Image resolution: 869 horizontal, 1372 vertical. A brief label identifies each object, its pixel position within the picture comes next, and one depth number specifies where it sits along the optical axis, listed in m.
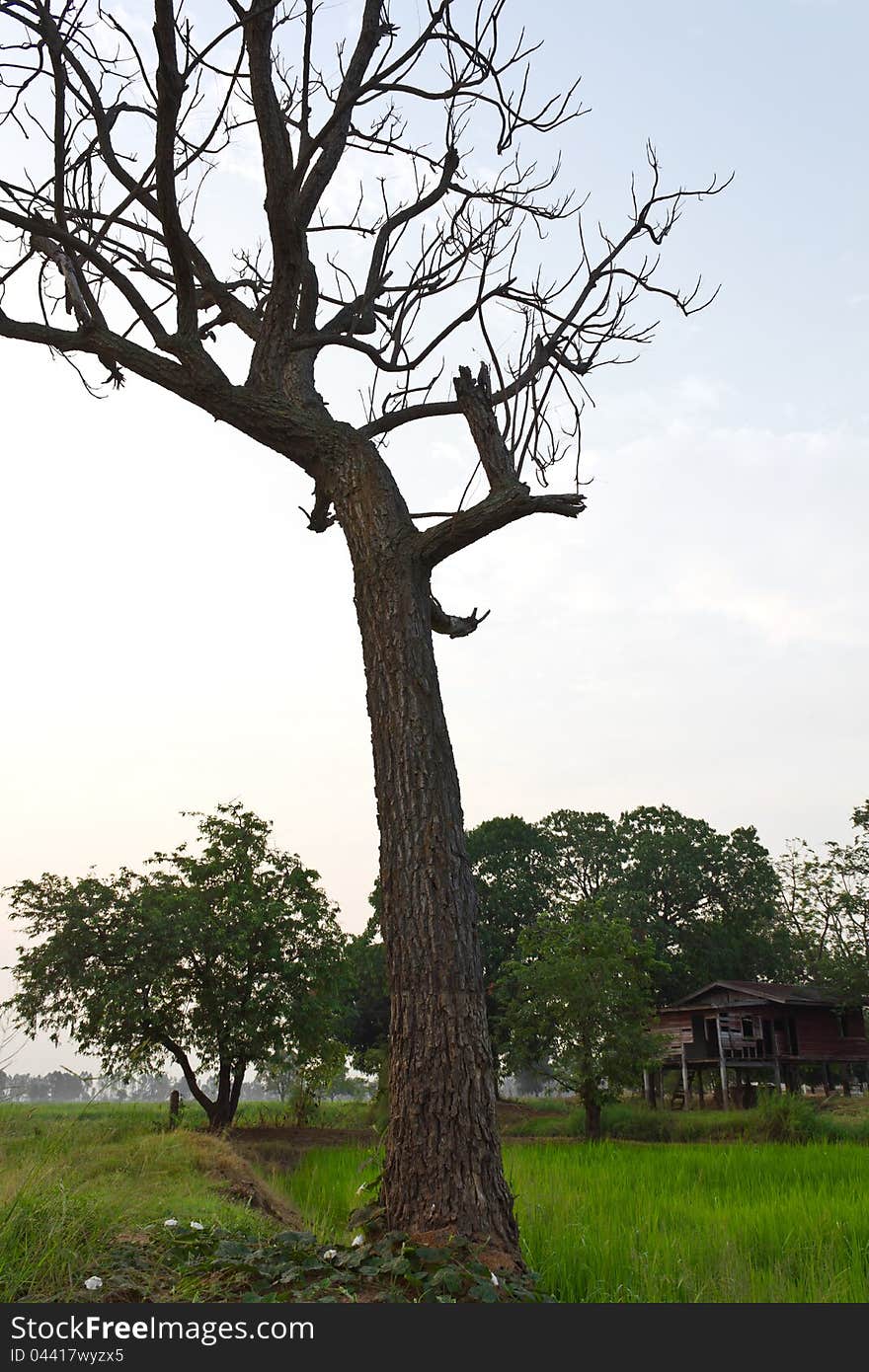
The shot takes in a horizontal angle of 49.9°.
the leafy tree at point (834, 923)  27.95
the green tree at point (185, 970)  15.19
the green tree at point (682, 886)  35.53
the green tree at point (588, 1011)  18.61
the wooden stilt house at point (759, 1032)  27.75
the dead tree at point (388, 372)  4.43
